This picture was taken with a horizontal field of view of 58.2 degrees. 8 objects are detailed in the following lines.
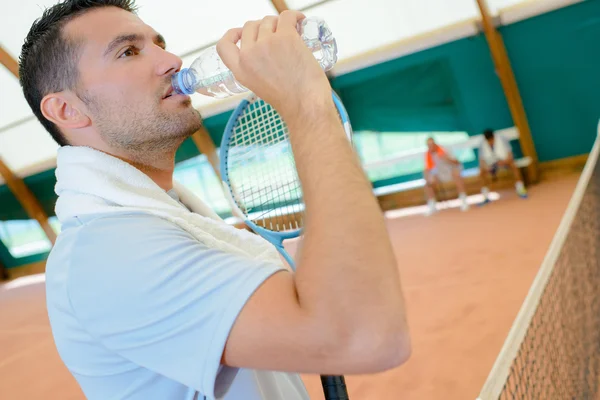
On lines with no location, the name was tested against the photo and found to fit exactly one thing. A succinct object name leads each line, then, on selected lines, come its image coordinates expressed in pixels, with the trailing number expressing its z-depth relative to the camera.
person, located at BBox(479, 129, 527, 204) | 7.88
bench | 8.23
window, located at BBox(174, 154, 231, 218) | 10.55
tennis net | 2.00
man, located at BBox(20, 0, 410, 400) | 0.68
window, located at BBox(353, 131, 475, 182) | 8.70
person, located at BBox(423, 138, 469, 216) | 7.97
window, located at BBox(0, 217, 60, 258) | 12.36
